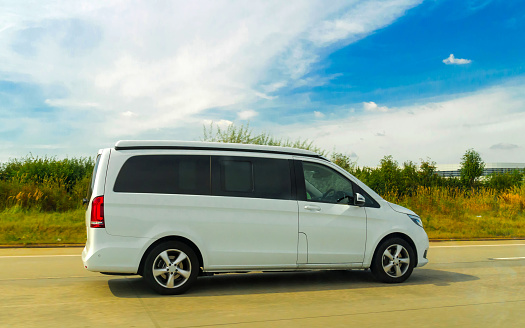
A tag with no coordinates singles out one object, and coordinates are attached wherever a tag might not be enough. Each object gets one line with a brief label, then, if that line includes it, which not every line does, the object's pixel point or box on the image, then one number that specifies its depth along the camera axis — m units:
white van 6.78
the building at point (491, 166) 119.94
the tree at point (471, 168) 63.25
